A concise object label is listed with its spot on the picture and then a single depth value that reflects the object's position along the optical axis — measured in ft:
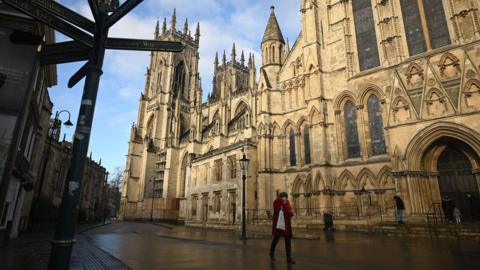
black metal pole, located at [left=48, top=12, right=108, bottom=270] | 8.93
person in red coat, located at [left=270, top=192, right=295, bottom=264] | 23.07
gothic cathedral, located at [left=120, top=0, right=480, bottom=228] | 53.31
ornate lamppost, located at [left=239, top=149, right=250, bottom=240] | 52.70
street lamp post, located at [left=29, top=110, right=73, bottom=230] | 57.06
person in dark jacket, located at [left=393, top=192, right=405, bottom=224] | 49.19
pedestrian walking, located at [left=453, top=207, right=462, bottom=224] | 47.70
